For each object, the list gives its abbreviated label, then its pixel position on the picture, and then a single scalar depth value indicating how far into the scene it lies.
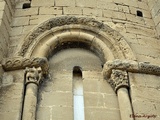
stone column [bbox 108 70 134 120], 4.86
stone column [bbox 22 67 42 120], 4.68
